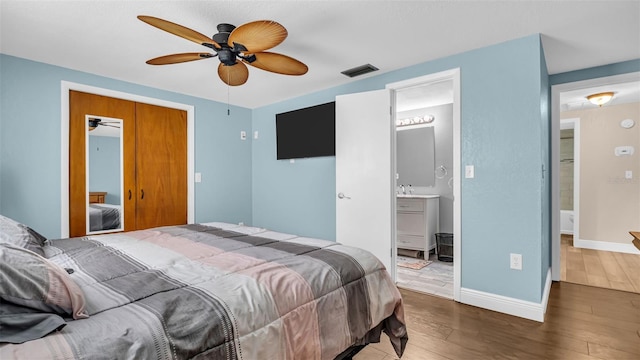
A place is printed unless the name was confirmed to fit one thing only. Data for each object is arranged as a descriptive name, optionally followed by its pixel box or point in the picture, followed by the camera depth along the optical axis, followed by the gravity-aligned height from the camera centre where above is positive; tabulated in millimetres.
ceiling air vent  3197 +1135
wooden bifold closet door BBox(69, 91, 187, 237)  3312 +212
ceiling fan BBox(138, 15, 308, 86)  1767 +850
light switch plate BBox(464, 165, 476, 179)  2809 +50
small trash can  4366 -979
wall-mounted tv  3836 +599
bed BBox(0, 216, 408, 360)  872 -429
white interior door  3232 +48
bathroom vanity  4391 -643
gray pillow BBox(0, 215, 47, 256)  1572 -304
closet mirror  3416 +47
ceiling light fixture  4094 +1061
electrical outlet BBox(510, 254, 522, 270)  2576 -699
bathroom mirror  4996 +363
